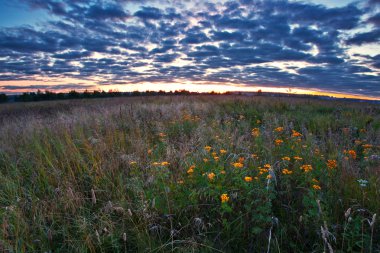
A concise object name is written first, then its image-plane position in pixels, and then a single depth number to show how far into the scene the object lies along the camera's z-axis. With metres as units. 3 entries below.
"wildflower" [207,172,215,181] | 2.72
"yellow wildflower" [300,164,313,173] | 2.86
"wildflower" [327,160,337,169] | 3.22
